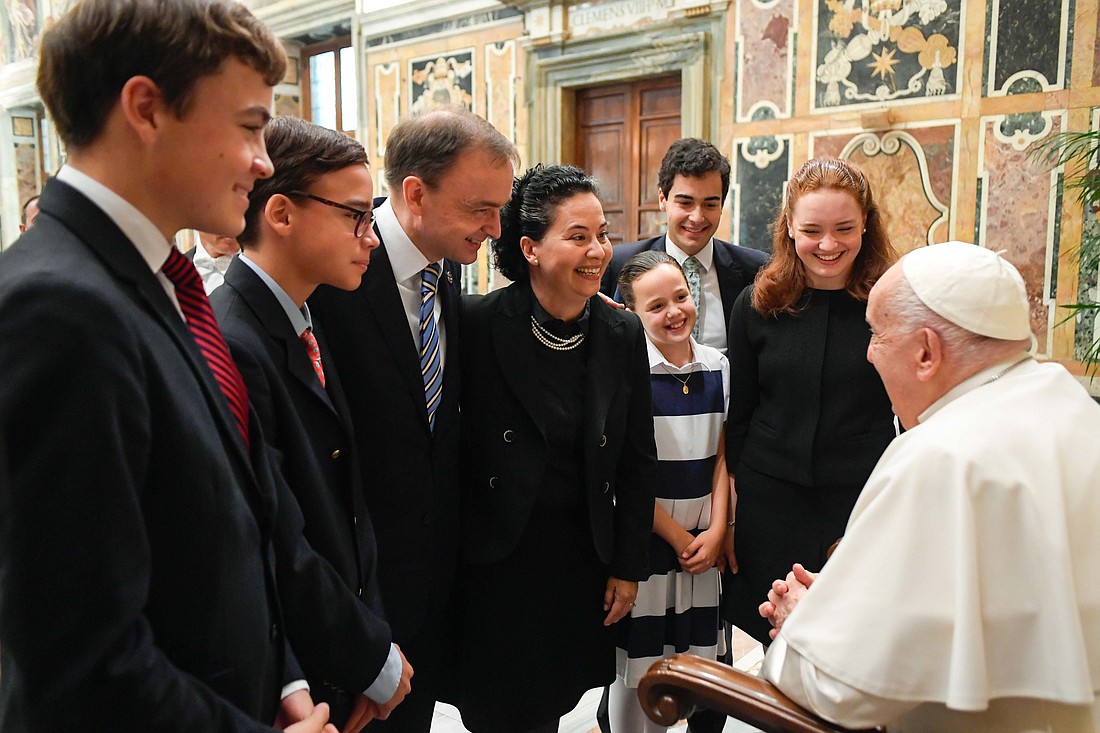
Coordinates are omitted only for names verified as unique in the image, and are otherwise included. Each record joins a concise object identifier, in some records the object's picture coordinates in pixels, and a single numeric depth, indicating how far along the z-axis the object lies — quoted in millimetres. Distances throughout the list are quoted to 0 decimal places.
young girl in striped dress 2588
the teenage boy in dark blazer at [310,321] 1562
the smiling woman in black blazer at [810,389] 2455
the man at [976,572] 1409
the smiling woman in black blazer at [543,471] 2207
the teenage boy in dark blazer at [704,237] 3332
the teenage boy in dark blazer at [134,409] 917
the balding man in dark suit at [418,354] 1969
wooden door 8023
